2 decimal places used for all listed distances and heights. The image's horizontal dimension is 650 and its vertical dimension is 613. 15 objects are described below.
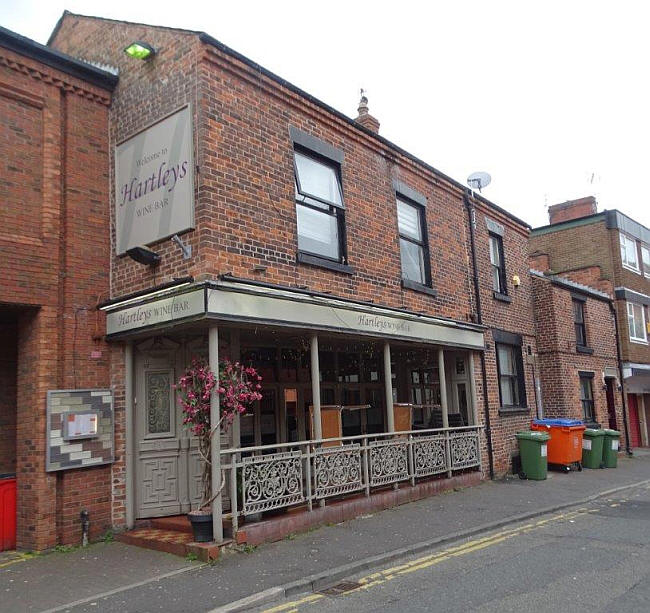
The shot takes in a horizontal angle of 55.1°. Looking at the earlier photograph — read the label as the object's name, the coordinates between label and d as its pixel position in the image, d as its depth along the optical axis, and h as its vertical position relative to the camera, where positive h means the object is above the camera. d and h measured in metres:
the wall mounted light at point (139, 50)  8.75 +5.05
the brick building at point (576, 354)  16.61 +1.12
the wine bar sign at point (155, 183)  8.20 +3.12
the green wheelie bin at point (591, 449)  15.32 -1.37
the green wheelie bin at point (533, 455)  13.29 -1.27
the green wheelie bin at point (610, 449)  15.68 -1.42
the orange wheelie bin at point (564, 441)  14.39 -1.09
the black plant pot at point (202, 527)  7.21 -1.34
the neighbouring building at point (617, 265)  21.59 +4.72
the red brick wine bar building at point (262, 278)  8.08 +1.89
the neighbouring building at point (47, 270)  7.82 +1.93
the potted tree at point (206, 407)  7.26 +0.04
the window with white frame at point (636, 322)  21.73 +2.42
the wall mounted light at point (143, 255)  8.16 +2.05
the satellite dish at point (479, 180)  14.65 +5.08
